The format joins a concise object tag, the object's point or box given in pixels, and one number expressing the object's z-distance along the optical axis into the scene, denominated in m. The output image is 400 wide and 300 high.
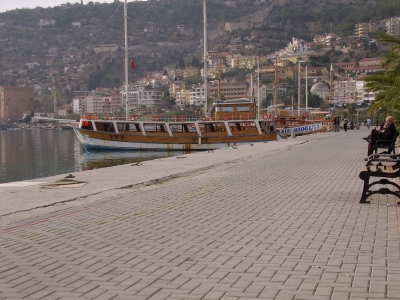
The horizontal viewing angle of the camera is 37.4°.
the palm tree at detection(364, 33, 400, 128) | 15.31
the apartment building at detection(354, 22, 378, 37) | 194.62
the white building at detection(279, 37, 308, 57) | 195.68
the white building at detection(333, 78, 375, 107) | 132.02
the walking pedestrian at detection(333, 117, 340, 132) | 48.29
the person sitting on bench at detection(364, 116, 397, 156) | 13.99
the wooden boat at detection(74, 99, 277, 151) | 44.47
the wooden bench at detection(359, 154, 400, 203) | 8.30
